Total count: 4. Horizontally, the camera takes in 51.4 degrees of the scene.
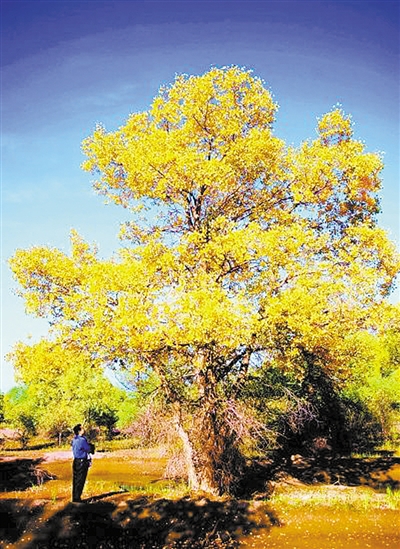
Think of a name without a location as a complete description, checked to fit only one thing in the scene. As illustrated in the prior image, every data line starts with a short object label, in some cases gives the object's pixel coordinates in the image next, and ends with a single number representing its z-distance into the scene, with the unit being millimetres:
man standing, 10875
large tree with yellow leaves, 10383
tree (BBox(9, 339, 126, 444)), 43938
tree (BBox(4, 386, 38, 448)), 47312
